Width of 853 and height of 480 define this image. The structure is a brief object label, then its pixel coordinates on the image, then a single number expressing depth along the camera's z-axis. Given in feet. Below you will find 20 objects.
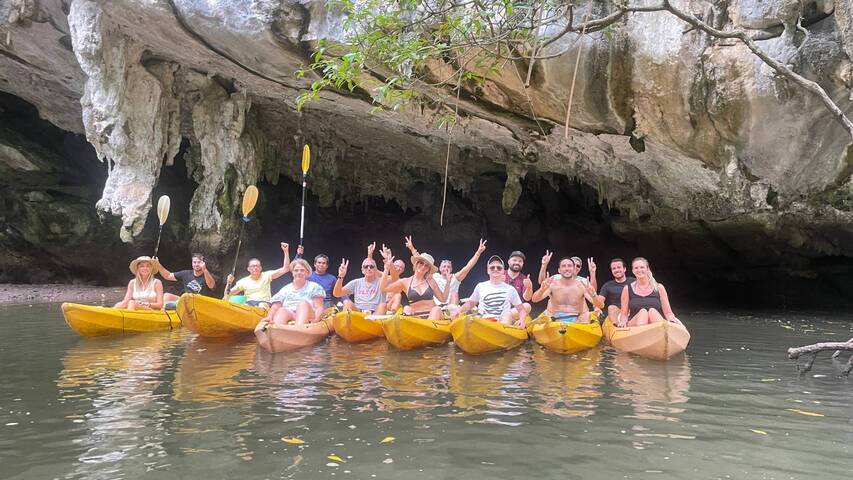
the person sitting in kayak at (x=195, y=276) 25.55
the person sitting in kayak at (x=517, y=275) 23.47
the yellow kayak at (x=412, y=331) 19.60
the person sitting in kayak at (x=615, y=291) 21.94
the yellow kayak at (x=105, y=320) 22.34
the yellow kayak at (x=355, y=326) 21.21
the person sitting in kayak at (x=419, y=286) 22.74
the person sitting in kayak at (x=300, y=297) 22.09
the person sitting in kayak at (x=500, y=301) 21.39
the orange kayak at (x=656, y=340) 18.07
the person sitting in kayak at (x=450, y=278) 23.58
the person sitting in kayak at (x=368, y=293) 24.34
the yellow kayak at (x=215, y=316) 21.09
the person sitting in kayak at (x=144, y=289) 25.17
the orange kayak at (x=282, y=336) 19.14
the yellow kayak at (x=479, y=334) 18.49
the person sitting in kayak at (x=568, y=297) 22.38
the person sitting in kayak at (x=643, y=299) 20.24
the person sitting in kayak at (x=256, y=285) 25.46
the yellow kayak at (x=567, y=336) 19.48
